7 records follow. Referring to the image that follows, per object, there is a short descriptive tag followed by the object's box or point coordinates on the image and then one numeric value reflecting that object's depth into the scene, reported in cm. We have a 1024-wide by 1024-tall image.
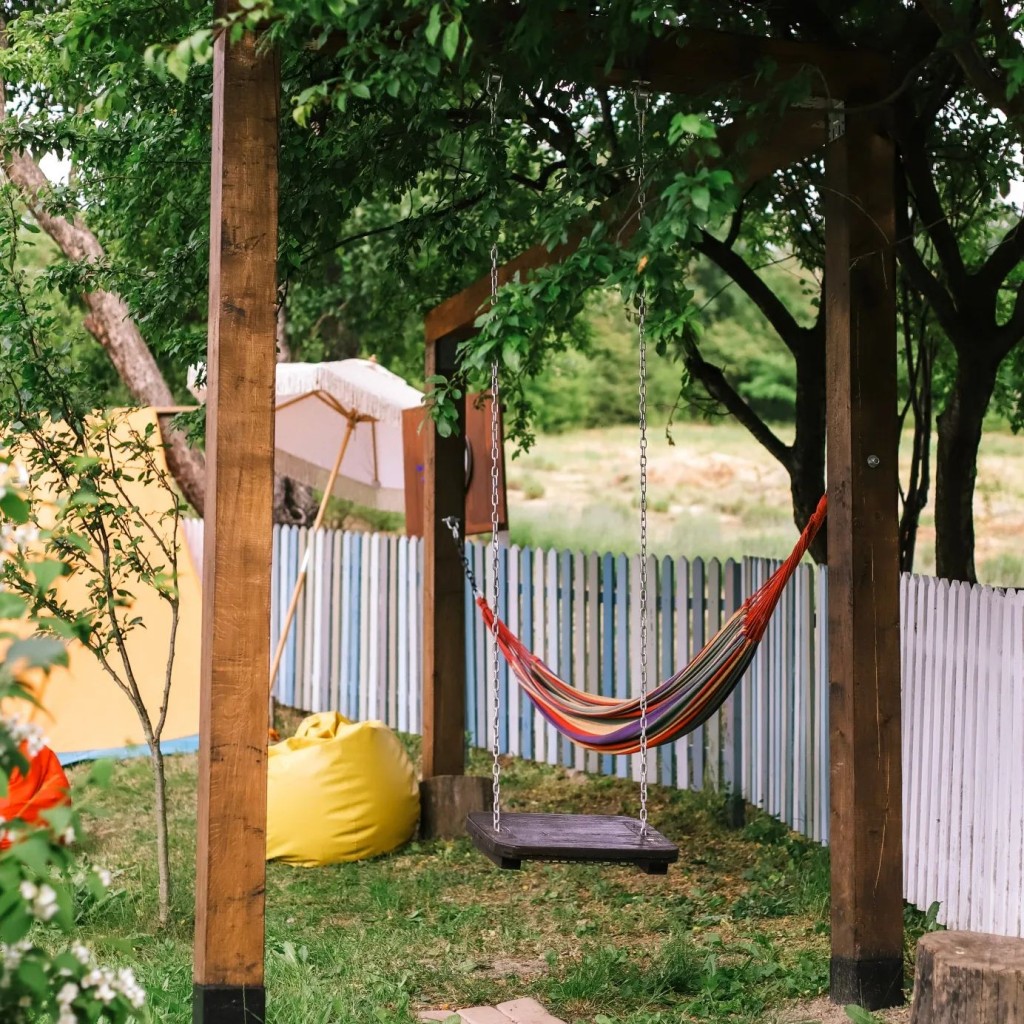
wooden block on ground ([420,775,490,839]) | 582
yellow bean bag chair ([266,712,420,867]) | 546
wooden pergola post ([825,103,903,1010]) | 369
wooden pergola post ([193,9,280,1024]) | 317
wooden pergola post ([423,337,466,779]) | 591
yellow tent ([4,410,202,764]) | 767
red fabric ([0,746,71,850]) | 451
